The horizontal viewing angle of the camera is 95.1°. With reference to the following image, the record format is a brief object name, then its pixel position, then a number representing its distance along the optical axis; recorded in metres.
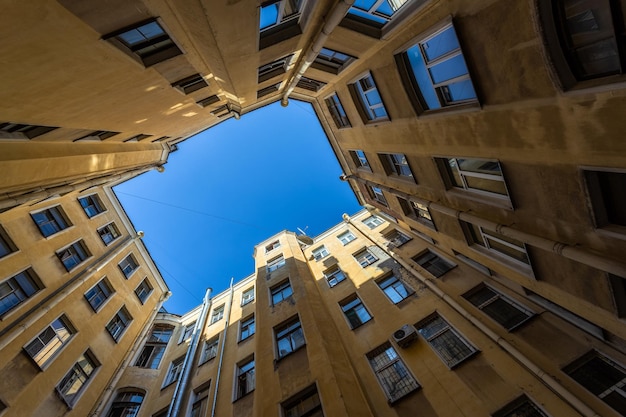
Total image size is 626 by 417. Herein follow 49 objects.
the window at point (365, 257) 18.03
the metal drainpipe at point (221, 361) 13.15
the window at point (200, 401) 14.38
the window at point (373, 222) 22.80
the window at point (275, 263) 20.07
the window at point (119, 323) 18.56
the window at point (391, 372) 9.81
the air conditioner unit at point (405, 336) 11.00
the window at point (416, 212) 14.30
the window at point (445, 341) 9.98
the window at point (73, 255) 16.84
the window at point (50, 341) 13.29
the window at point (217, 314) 21.92
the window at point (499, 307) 10.49
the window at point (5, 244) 13.57
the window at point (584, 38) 4.35
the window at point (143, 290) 23.03
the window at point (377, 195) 19.38
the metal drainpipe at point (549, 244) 5.72
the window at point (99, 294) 17.77
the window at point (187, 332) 22.29
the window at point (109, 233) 21.21
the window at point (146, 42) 6.88
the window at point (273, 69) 13.51
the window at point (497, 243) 9.25
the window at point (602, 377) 7.14
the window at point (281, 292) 16.06
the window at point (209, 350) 17.76
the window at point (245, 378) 13.58
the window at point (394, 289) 13.96
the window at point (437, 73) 7.47
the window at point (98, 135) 12.45
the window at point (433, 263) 14.75
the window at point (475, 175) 8.34
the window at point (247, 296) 21.59
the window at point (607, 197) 5.54
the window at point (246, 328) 17.59
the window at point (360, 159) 17.55
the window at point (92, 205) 20.29
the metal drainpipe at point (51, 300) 12.16
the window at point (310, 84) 16.76
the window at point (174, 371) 17.80
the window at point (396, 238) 18.69
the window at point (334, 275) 17.78
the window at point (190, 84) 10.85
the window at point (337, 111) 16.26
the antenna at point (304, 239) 25.75
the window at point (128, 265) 22.11
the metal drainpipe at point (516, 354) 7.01
